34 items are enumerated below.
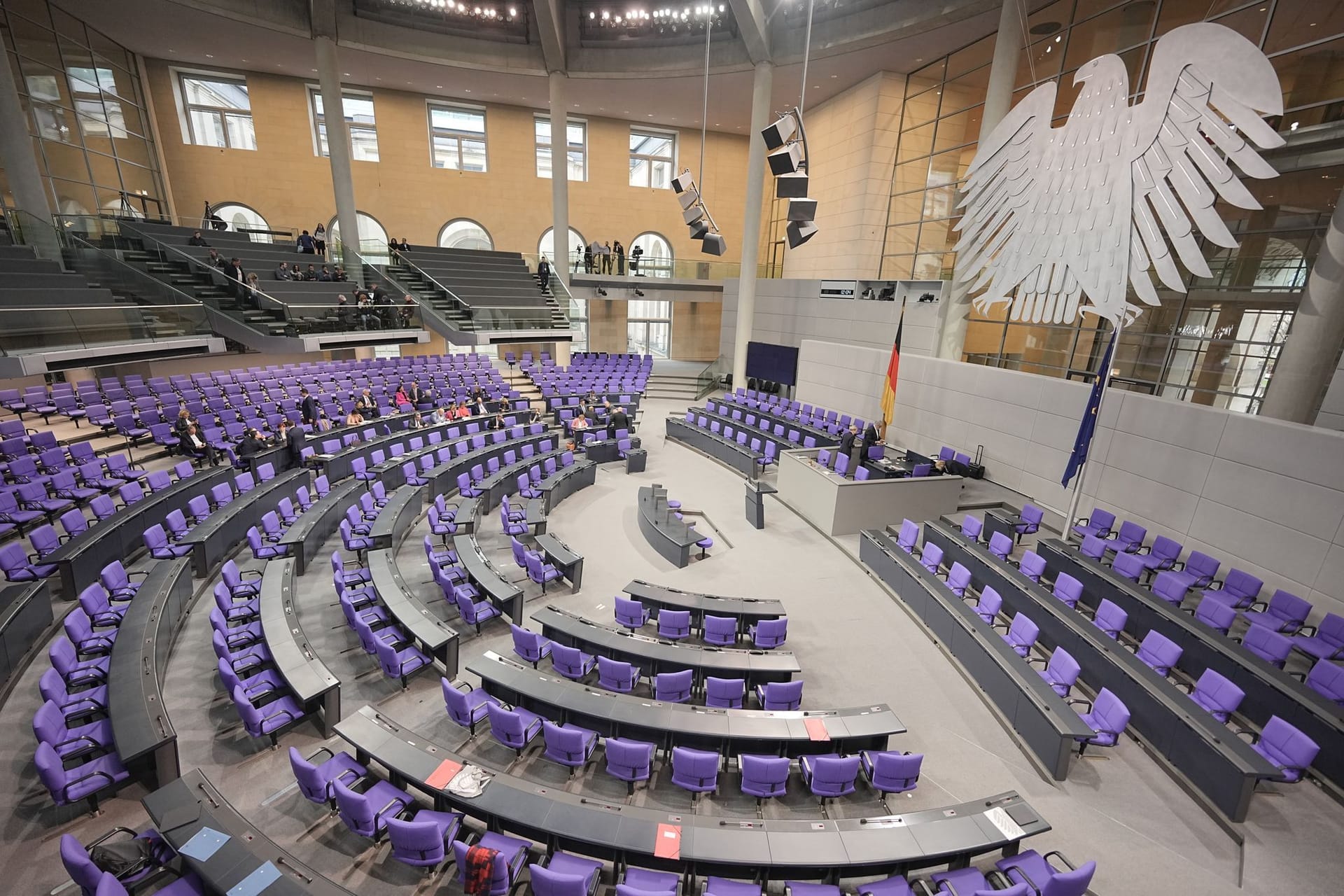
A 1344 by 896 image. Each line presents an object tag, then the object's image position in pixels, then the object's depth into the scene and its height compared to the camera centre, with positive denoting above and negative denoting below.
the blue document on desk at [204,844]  3.95 -3.87
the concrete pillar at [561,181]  22.88 +4.62
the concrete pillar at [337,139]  20.17 +5.30
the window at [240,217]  24.20 +2.58
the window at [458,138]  26.38 +6.89
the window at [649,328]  31.38 -1.57
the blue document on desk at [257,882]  3.75 -3.90
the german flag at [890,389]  13.43 -1.86
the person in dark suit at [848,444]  12.78 -3.04
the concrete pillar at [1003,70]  14.02 +5.99
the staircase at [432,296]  21.17 -0.29
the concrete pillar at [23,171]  14.28 +2.52
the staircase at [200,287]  16.17 -0.26
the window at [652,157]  29.14 +7.05
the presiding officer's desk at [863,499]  11.60 -3.89
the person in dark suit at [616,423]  16.91 -3.64
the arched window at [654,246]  30.38 +2.75
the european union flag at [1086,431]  9.40 -1.84
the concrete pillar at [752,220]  20.12 +3.06
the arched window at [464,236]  27.48 +2.53
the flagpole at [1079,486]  9.24 -2.71
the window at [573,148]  27.64 +6.97
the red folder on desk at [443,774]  4.77 -4.01
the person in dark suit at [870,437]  14.07 -3.07
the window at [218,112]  23.09 +6.63
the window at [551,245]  28.84 +2.44
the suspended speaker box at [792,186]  11.32 +2.31
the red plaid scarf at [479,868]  4.09 -4.04
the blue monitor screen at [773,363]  23.34 -2.41
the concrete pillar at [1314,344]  8.23 -0.21
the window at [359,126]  24.91 +6.81
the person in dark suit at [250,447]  12.71 -3.64
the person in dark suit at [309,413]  14.72 -3.29
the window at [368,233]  25.28 +2.33
